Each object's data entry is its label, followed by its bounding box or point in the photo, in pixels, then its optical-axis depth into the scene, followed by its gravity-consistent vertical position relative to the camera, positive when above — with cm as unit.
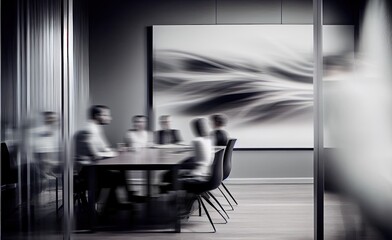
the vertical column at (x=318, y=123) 362 +0
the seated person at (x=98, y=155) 532 -29
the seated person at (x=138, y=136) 727 -15
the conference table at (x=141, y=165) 522 -36
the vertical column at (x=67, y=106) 405 +13
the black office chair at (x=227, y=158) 627 -36
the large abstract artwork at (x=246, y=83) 880 +60
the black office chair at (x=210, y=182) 543 -53
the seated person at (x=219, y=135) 737 -14
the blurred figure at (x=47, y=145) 357 -12
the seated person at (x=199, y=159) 561 -34
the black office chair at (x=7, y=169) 313 -24
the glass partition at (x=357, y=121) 267 +1
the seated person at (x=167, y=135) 804 -15
